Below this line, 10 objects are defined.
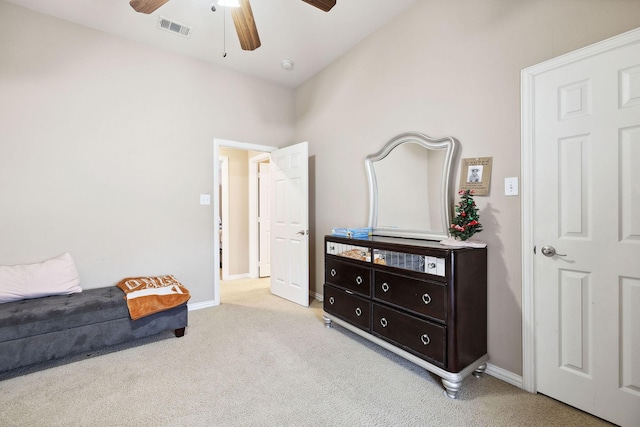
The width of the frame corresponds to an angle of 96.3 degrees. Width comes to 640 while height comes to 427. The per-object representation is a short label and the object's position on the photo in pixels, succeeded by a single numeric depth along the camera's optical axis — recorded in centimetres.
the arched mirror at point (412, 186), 227
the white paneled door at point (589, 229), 150
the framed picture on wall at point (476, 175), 205
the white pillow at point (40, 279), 229
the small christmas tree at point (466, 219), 200
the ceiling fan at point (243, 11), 184
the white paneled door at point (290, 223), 350
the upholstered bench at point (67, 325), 202
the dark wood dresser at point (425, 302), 181
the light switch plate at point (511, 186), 191
